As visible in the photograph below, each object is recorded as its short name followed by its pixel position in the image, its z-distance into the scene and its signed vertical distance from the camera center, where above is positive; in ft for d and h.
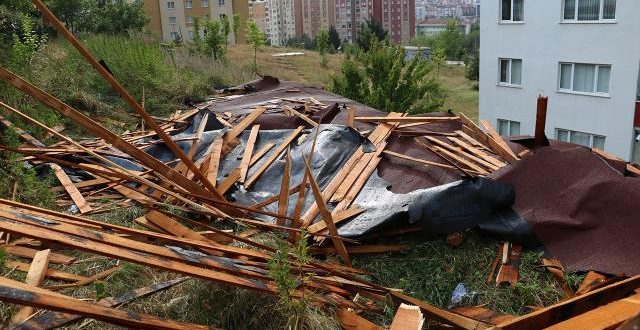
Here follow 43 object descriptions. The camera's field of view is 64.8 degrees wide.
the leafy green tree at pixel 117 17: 95.26 +7.10
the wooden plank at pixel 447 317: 10.05 -5.47
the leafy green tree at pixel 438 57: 116.86 -3.44
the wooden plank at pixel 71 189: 16.58 -4.57
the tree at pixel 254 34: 90.11 +2.58
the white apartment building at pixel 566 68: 48.65 -3.28
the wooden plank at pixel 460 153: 16.49 -3.80
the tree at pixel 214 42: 75.61 +1.21
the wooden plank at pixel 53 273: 11.55 -4.89
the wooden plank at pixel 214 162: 18.33 -4.17
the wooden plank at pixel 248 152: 18.43 -3.96
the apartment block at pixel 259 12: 352.03 +25.52
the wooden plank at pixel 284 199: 14.96 -4.44
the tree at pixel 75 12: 83.44 +7.30
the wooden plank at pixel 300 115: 22.90 -3.17
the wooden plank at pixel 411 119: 20.75 -3.10
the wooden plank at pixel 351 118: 21.94 -3.13
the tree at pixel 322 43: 125.70 +0.76
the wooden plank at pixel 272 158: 18.10 -4.06
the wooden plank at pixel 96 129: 10.76 -1.67
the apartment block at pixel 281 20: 332.19 +19.11
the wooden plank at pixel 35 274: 9.48 -4.45
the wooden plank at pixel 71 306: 7.20 -3.68
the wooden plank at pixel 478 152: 16.65 -3.83
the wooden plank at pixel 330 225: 13.04 -4.59
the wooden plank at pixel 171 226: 12.85 -4.39
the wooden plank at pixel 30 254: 12.40 -4.74
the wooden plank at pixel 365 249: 13.99 -5.53
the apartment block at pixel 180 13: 156.97 +11.94
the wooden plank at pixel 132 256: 8.65 -3.57
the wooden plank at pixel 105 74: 10.85 -0.45
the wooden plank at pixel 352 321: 10.15 -5.49
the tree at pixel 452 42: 193.07 -0.23
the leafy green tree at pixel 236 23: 113.27 +5.85
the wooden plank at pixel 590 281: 11.69 -5.64
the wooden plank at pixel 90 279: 10.97 -5.07
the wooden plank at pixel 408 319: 8.27 -4.50
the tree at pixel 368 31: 126.25 +3.85
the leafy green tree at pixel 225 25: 91.40 +4.67
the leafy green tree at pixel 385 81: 49.34 -3.63
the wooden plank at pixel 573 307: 7.82 -4.48
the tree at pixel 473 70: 133.39 -7.66
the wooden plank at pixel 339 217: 14.43 -4.90
